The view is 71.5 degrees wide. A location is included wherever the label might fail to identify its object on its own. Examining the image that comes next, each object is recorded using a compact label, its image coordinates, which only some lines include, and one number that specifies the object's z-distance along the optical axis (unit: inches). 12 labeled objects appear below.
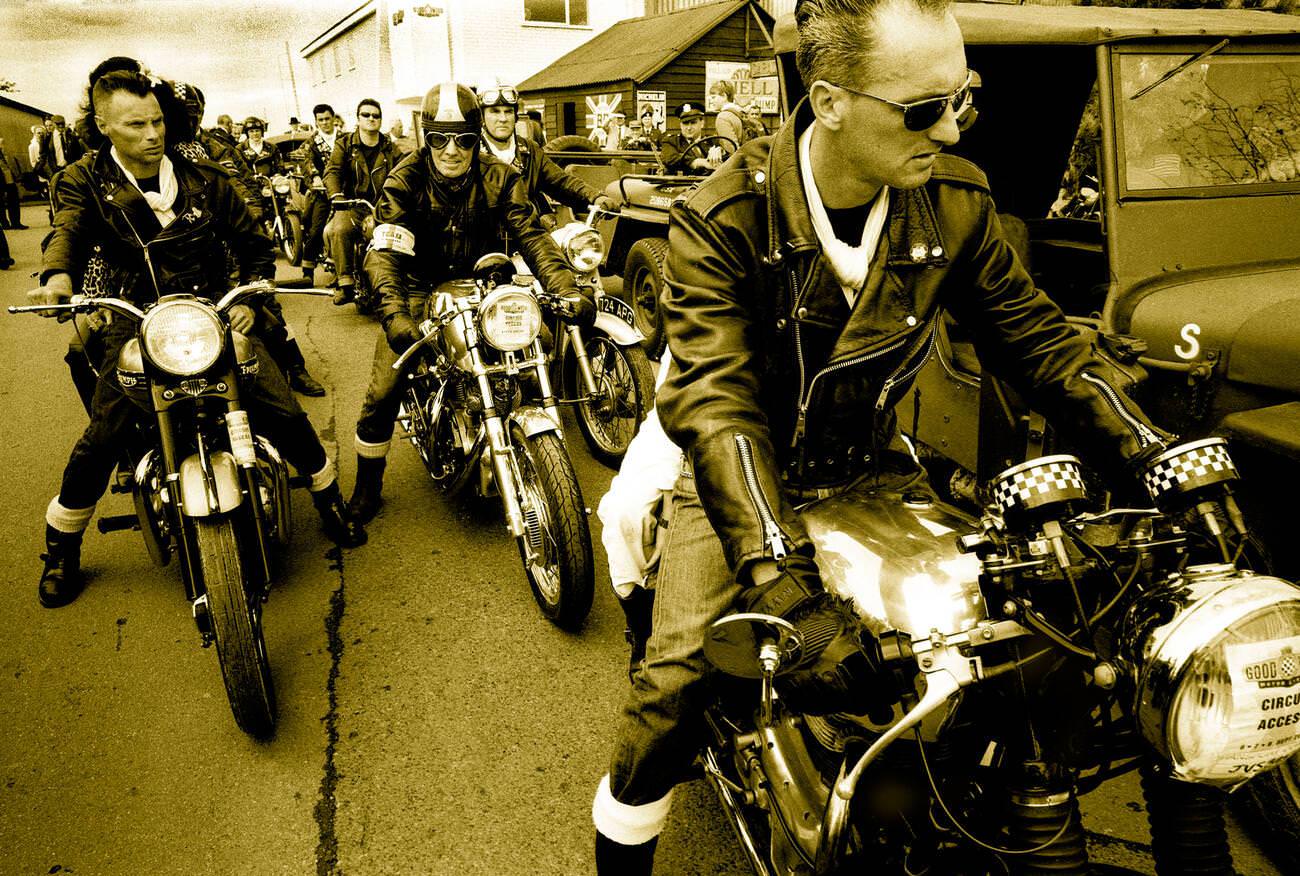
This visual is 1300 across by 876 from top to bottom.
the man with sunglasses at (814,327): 60.8
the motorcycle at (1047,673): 42.6
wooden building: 876.0
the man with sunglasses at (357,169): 372.2
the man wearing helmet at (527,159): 269.4
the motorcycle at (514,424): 133.3
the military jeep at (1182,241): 97.4
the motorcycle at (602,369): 195.3
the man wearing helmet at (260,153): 642.4
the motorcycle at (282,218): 515.8
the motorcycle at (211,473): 112.5
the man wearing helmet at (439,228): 165.8
